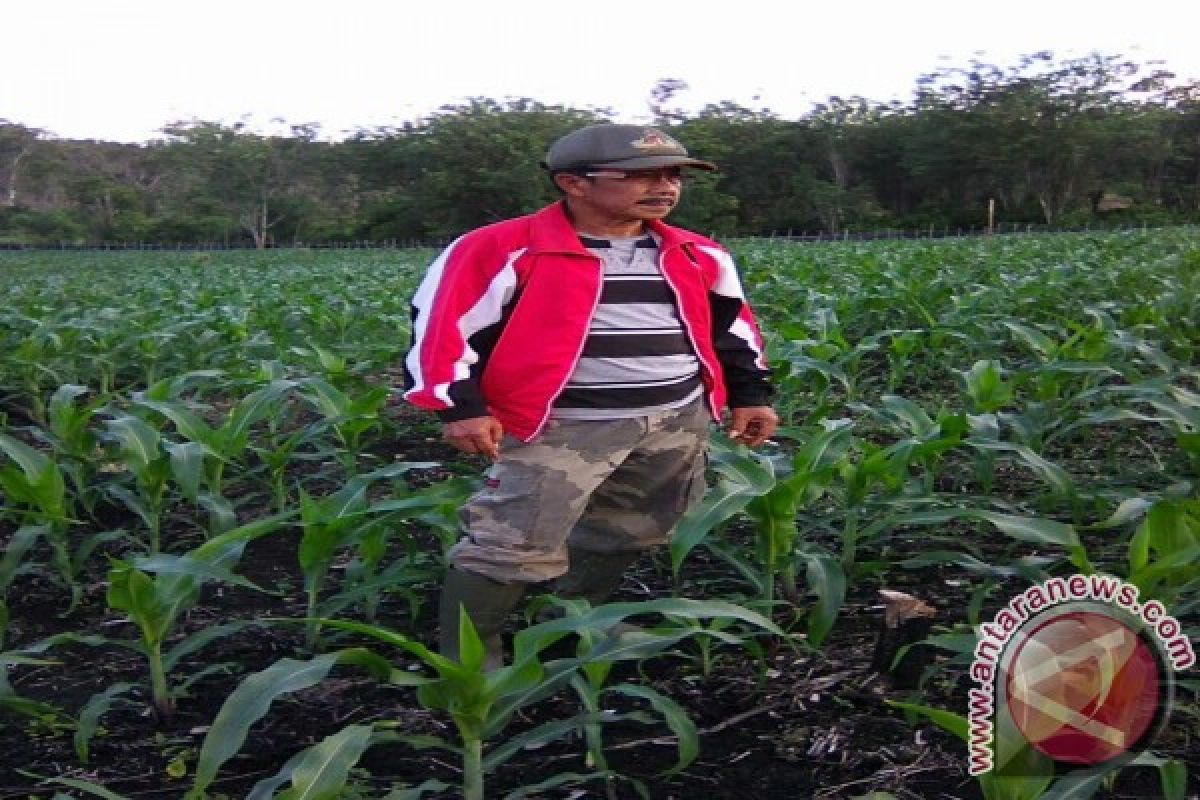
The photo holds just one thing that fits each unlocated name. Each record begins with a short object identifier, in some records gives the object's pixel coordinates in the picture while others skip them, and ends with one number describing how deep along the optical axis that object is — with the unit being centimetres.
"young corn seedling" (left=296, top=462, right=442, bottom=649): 251
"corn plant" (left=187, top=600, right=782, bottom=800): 166
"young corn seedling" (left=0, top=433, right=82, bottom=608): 287
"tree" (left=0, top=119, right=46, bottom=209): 7412
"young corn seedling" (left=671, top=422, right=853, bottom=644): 226
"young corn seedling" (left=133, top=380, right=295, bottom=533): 338
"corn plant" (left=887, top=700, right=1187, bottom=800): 152
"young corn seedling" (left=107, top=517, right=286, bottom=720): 211
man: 235
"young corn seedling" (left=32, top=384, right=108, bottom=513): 368
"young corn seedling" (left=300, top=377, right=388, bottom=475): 383
